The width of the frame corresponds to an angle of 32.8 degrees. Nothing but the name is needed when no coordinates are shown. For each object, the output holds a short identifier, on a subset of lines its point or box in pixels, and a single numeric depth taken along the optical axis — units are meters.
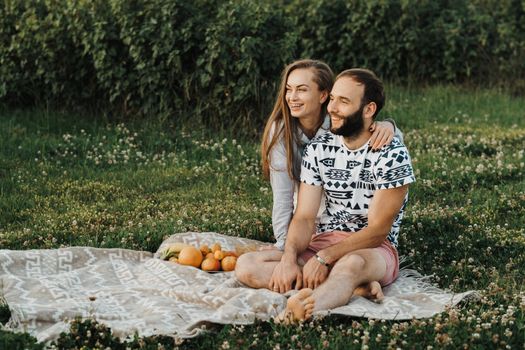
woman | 6.60
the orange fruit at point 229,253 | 6.91
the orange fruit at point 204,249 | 6.98
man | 6.09
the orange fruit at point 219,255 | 6.85
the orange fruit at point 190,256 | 6.80
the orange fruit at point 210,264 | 6.81
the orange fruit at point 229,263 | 6.79
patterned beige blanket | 5.62
